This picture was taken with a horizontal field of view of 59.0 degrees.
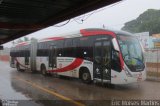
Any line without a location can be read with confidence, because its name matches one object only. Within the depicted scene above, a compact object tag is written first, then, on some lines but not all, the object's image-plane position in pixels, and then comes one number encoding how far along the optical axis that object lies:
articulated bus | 7.02
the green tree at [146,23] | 36.10
